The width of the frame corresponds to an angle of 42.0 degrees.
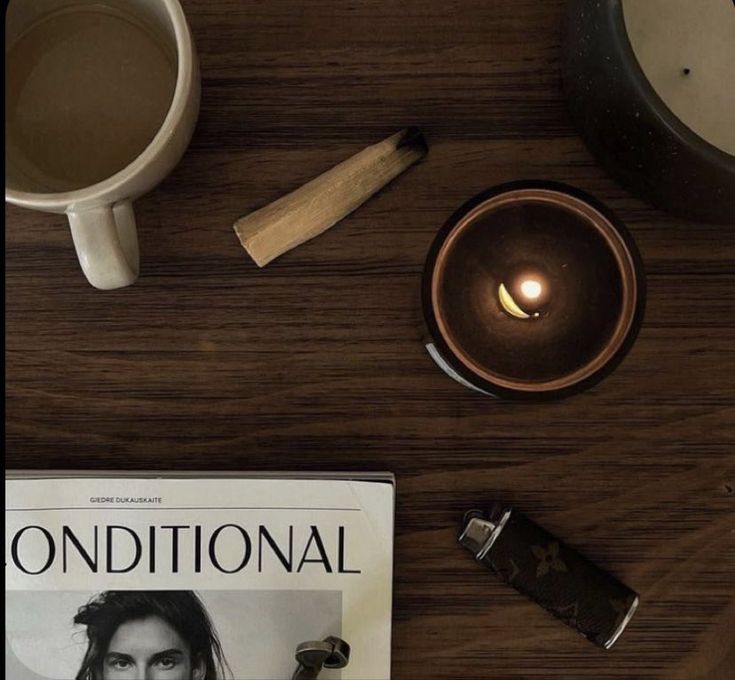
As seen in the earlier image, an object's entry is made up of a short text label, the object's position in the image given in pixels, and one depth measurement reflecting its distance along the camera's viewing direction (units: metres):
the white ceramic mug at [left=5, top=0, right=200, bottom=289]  0.47
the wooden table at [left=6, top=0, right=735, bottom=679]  0.51
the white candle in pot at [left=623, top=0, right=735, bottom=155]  0.45
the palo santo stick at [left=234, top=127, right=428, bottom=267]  0.50
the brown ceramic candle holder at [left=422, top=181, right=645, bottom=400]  0.46
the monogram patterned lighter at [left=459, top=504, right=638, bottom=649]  0.49
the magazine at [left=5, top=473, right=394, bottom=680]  0.50
